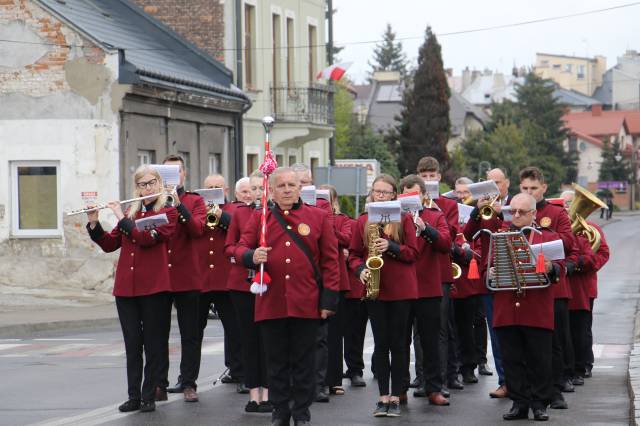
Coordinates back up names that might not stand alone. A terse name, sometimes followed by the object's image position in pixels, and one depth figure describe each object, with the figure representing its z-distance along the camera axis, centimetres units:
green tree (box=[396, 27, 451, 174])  7488
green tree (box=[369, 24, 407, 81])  15688
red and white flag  4009
